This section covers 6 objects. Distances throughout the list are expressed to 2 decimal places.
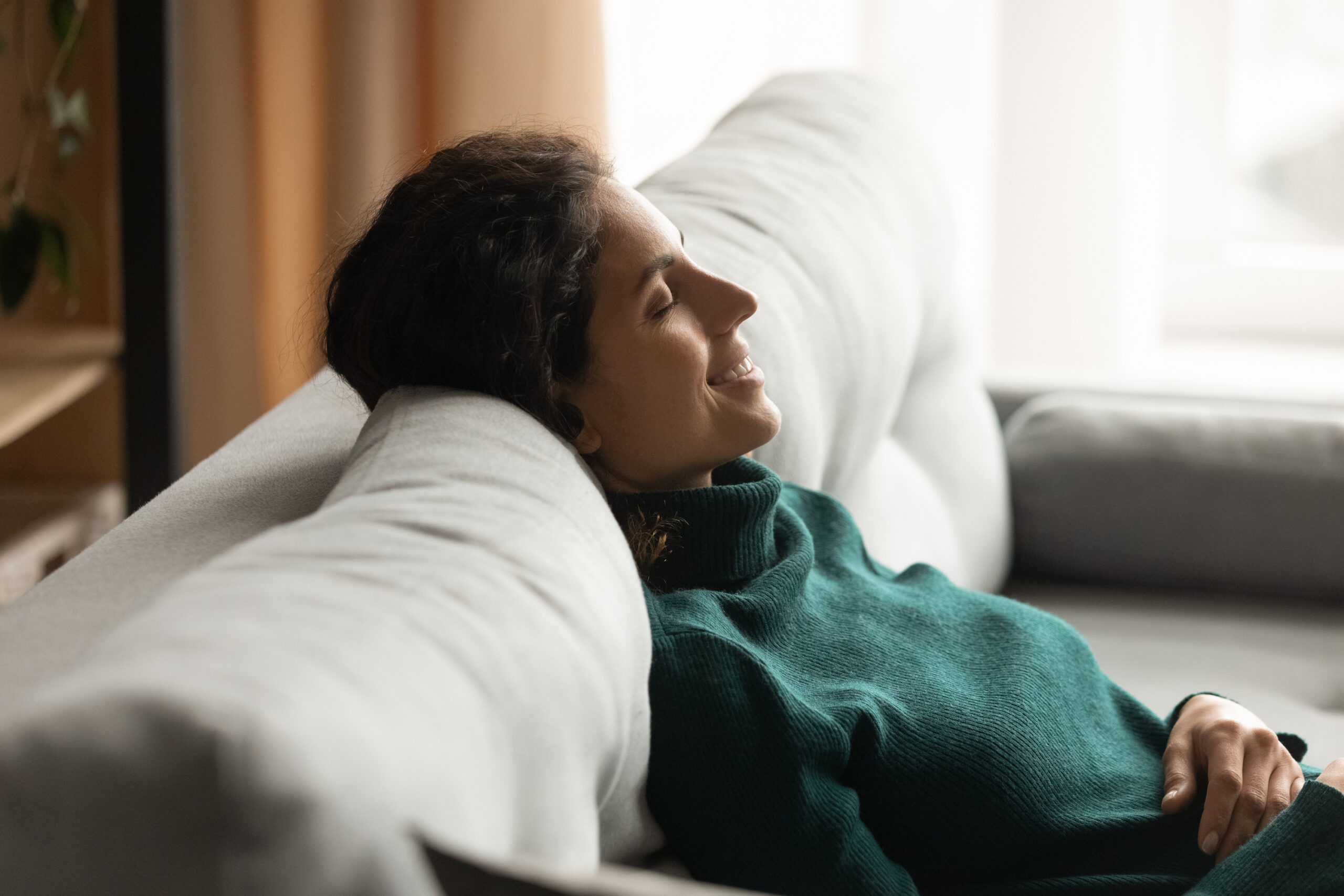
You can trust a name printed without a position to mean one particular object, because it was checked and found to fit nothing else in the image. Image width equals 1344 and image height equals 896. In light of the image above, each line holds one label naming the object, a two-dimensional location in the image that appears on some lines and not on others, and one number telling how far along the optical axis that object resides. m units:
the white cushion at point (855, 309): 2.05
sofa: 1.27
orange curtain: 3.02
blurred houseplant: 2.77
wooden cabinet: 3.01
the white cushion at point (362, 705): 1.26
